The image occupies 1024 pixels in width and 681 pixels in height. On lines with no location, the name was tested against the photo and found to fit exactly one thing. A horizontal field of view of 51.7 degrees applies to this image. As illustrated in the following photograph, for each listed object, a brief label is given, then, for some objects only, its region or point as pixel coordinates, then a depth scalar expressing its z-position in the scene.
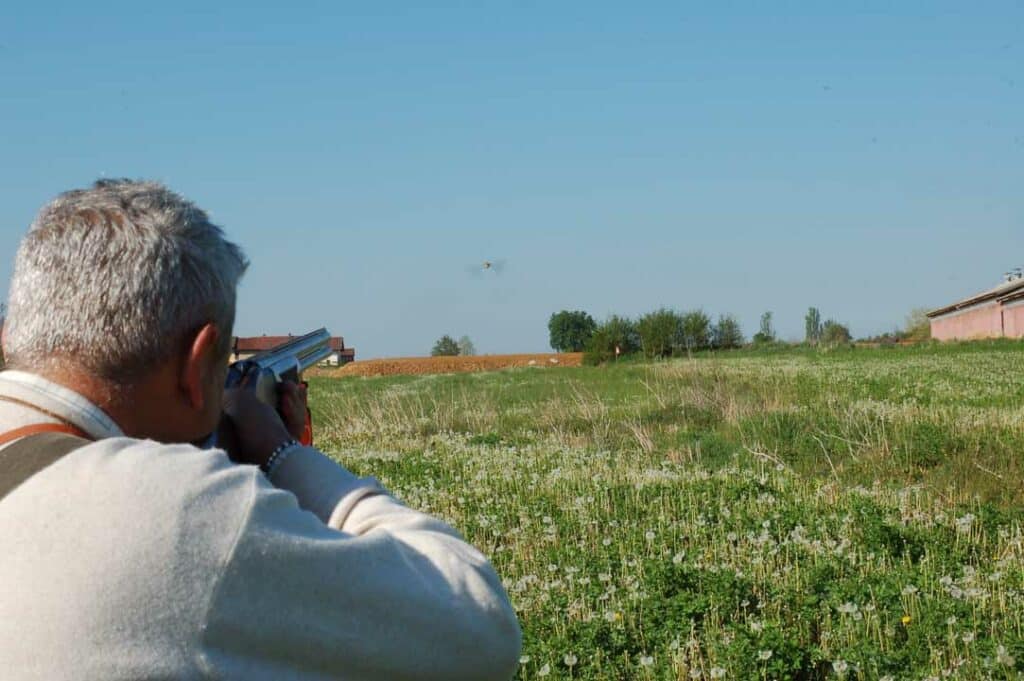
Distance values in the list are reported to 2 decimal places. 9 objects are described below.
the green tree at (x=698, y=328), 66.81
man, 1.58
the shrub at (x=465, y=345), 115.19
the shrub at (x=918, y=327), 90.06
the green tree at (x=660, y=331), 65.25
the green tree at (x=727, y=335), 67.06
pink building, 60.28
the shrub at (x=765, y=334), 65.03
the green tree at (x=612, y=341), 65.75
